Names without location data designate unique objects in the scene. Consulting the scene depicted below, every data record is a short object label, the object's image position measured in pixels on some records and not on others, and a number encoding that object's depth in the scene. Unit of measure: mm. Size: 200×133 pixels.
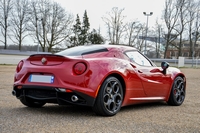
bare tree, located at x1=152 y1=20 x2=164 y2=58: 57975
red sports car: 4461
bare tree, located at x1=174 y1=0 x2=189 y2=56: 53188
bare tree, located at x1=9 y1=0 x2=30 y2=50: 56094
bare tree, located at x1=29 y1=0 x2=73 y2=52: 57644
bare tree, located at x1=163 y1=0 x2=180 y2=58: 54322
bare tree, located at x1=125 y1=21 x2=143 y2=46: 63156
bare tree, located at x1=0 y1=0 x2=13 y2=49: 54812
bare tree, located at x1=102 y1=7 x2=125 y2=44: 60094
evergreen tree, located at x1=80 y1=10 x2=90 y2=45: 76812
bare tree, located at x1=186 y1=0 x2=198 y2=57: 52562
